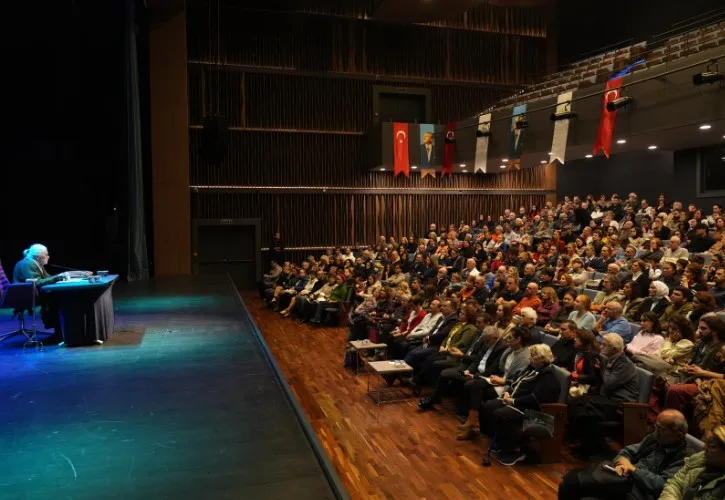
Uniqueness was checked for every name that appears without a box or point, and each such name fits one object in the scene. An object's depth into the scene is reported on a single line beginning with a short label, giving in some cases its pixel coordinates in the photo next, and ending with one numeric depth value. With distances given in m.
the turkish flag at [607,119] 8.92
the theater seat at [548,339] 4.97
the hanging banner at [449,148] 13.07
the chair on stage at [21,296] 4.89
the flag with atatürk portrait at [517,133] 10.86
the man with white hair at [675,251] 7.16
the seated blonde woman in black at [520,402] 4.03
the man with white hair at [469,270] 8.50
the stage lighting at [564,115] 9.71
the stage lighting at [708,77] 7.36
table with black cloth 5.01
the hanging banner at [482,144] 11.88
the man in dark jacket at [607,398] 3.96
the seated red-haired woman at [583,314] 5.27
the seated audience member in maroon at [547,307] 5.92
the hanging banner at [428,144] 13.32
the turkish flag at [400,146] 13.12
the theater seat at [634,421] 3.82
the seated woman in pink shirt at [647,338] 4.66
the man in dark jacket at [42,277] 5.19
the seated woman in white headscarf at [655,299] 5.42
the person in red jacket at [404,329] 6.38
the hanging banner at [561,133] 9.84
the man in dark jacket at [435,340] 5.77
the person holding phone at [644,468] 2.77
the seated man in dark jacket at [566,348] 4.50
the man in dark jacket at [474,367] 4.85
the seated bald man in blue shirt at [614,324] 4.94
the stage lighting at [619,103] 8.66
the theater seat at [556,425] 3.99
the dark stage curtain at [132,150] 8.27
